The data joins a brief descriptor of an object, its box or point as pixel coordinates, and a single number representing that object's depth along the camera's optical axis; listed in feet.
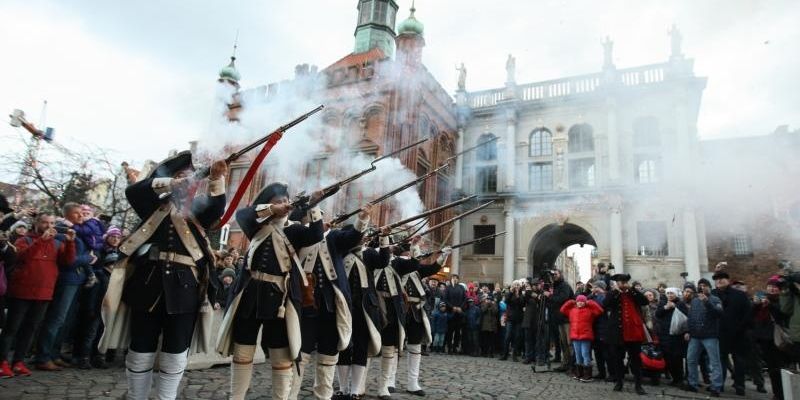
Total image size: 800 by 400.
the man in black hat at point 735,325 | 28.96
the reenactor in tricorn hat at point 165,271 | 11.70
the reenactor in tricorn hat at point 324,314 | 15.58
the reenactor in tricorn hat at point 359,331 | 18.29
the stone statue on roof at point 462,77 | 91.76
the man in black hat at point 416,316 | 22.09
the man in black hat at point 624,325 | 27.50
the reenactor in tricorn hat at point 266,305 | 13.28
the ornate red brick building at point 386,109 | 74.74
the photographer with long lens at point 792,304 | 22.93
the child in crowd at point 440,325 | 48.32
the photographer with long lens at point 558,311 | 35.65
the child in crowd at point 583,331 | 31.65
